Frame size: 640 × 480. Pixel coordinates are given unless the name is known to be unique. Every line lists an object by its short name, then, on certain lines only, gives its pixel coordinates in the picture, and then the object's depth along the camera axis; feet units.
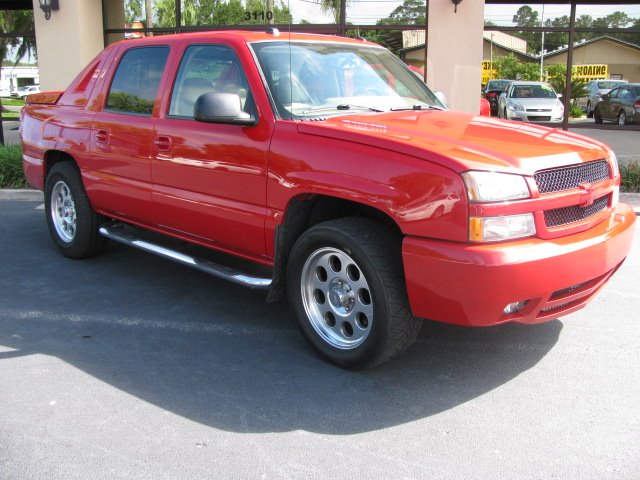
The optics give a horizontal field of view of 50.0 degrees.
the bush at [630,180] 30.40
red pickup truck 10.73
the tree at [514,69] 59.91
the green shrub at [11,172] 33.01
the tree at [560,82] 54.18
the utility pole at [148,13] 40.81
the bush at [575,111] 65.05
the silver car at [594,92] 58.59
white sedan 61.93
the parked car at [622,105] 54.34
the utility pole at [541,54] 40.34
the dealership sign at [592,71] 50.60
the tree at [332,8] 37.27
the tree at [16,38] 52.11
